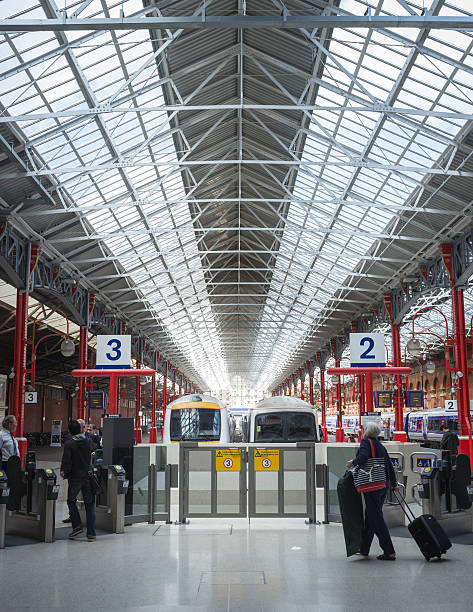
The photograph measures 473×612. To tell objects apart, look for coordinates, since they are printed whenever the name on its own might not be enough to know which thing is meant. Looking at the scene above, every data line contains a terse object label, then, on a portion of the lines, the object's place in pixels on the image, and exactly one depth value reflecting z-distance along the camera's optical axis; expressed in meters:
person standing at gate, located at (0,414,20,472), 10.58
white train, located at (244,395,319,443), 20.17
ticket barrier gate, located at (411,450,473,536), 10.12
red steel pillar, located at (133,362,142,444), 34.41
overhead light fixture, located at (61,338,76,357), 23.38
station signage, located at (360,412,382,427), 17.63
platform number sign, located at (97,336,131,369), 17.25
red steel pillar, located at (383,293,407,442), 30.77
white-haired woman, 8.62
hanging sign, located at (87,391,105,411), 22.67
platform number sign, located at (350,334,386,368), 18.23
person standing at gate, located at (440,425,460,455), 17.69
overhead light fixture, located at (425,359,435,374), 32.22
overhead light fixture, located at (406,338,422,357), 23.83
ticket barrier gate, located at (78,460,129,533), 11.21
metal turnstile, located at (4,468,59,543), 10.30
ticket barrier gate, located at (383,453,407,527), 11.16
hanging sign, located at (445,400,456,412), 32.69
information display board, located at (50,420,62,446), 33.81
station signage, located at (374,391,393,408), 28.46
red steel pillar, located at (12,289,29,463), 21.34
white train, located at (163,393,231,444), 23.14
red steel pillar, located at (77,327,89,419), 29.59
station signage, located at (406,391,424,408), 28.25
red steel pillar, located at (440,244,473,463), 21.91
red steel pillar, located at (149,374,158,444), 35.91
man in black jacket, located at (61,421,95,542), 10.39
